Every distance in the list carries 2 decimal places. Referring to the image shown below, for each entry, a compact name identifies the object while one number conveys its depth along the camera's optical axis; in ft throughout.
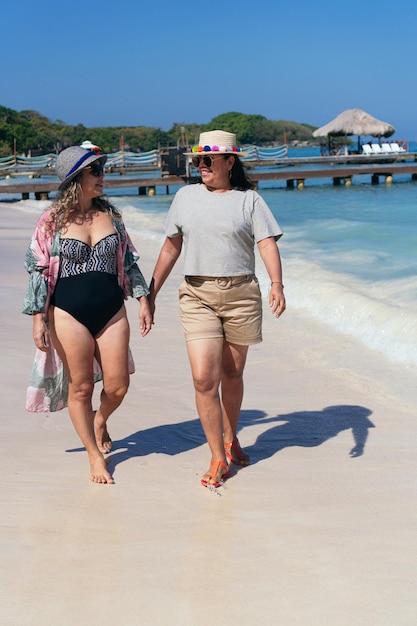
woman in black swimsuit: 12.66
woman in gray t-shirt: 12.77
